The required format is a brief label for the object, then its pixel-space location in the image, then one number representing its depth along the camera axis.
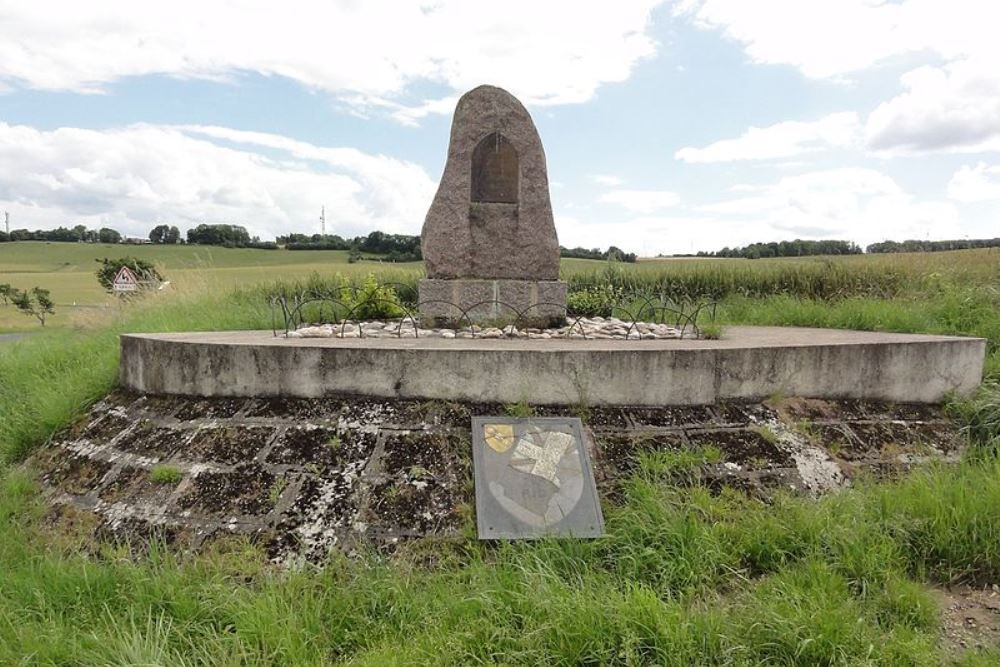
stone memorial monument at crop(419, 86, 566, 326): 6.06
